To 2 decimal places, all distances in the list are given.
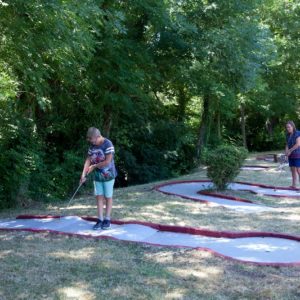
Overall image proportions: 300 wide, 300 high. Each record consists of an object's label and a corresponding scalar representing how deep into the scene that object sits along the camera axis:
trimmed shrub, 10.24
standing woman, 10.93
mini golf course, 5.48
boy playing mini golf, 6.82
